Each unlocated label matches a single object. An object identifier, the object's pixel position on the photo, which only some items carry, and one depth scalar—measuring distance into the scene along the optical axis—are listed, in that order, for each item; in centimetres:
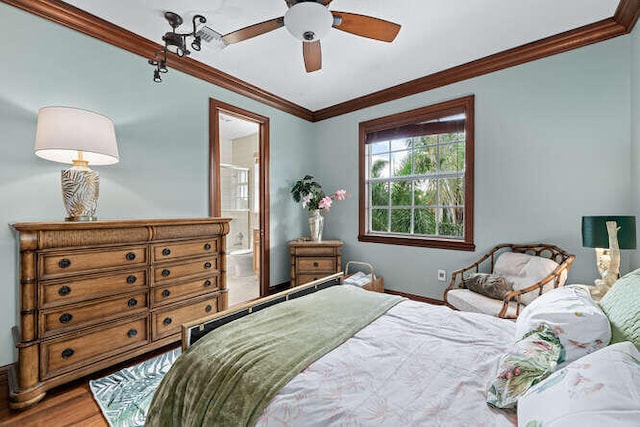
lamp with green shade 180
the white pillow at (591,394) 60
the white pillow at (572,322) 98
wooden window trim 303
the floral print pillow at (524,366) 86
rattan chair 220
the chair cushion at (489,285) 244
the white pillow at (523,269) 240
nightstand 367
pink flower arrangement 381
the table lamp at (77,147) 178
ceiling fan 166
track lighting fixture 211
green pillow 95
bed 86
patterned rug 162
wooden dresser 165
